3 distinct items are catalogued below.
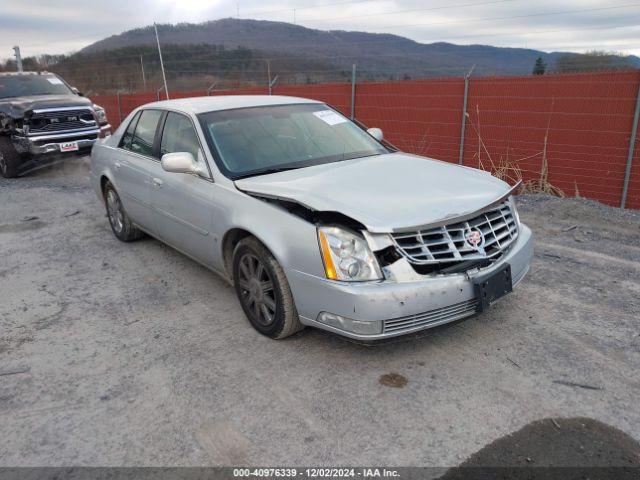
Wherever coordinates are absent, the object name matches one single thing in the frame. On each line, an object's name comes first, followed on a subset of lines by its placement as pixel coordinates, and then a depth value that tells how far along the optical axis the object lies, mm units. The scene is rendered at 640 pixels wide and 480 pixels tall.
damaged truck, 10047
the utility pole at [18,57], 19250
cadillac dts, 2990
